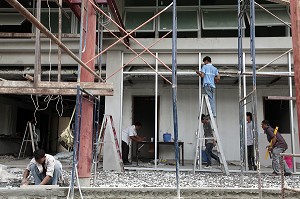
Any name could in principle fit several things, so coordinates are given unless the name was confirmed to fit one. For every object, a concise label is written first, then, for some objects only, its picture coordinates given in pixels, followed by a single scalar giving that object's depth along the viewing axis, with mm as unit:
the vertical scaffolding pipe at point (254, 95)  4941
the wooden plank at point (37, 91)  4766
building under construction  9188
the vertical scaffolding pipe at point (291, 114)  8273
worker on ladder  7412
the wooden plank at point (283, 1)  5088
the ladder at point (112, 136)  7980
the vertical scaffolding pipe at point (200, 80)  7888
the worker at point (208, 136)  7906
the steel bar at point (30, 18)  2518
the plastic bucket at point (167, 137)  10266
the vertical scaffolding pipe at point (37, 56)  4711
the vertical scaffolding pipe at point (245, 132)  8388
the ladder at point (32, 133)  10927
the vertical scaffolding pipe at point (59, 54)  5806
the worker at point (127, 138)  9484
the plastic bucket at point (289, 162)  8797
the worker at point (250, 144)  8820
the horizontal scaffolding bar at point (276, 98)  5330
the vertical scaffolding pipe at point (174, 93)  4457
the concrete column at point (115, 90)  9000
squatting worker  5516
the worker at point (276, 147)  7793
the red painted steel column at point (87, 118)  5848
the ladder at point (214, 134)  6984
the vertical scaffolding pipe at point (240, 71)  6254
